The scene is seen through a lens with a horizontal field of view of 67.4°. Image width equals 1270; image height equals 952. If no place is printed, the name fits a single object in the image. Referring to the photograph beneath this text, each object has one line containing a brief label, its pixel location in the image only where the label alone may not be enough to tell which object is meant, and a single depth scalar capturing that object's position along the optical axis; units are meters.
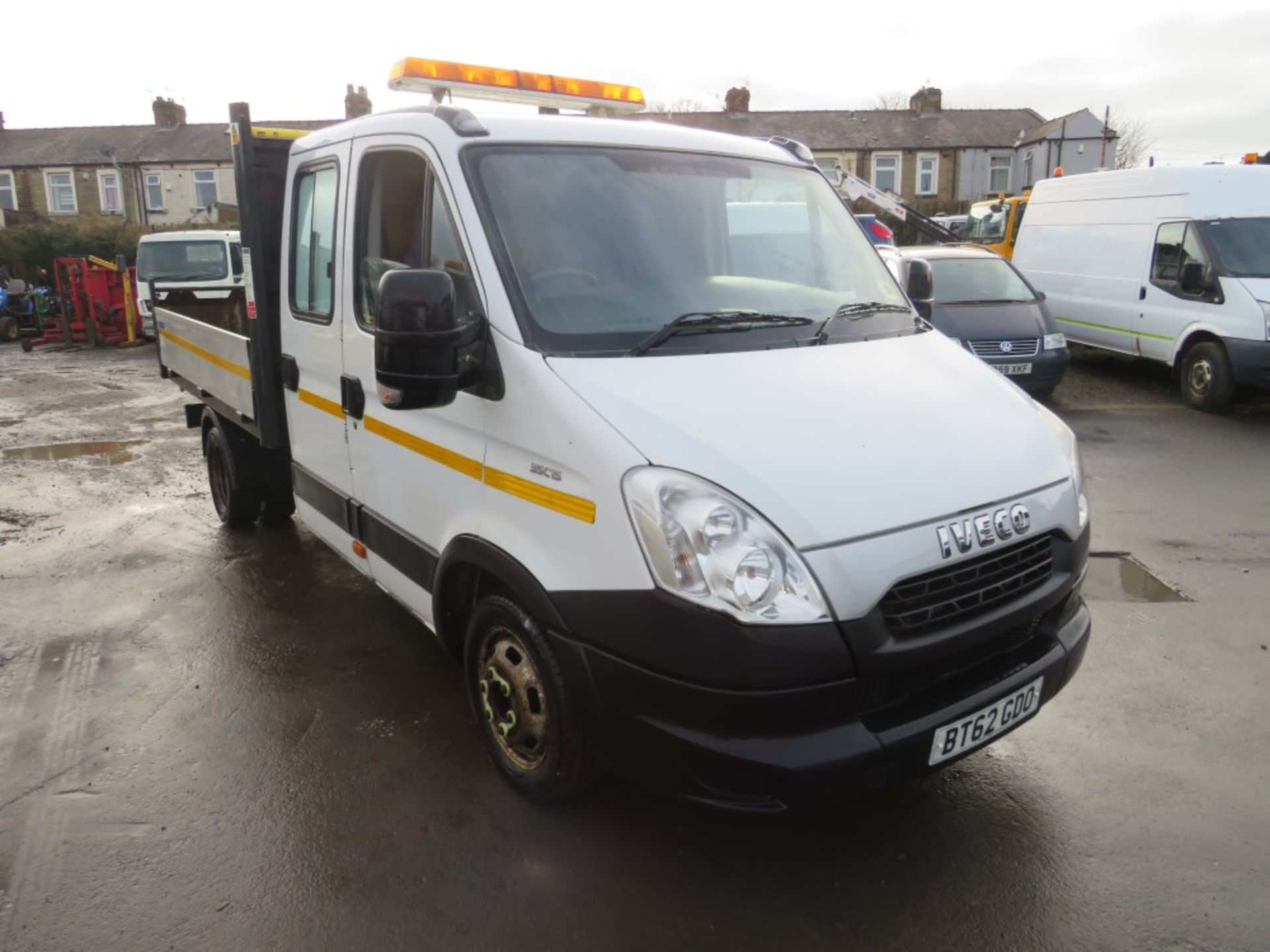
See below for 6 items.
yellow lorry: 15.62
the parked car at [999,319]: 10.29
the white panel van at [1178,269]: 9.90
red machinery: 19.81
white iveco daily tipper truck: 2.48
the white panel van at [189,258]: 18.39
